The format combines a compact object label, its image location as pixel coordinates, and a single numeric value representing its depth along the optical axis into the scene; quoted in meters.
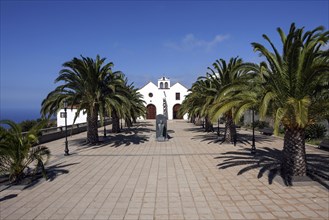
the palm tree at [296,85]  9.36
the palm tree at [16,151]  10.09
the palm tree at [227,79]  20.03
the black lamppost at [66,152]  16.05
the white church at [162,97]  62.34
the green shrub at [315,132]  20.61
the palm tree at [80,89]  17.81
